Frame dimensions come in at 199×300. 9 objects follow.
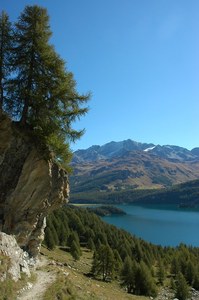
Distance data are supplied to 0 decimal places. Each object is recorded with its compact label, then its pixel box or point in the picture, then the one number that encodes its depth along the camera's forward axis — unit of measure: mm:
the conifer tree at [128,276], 55504
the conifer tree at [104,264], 57728
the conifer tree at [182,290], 52526
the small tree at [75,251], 68607
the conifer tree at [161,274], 67011
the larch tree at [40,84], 23594
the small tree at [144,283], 54054
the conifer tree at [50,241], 72059
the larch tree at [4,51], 23787
